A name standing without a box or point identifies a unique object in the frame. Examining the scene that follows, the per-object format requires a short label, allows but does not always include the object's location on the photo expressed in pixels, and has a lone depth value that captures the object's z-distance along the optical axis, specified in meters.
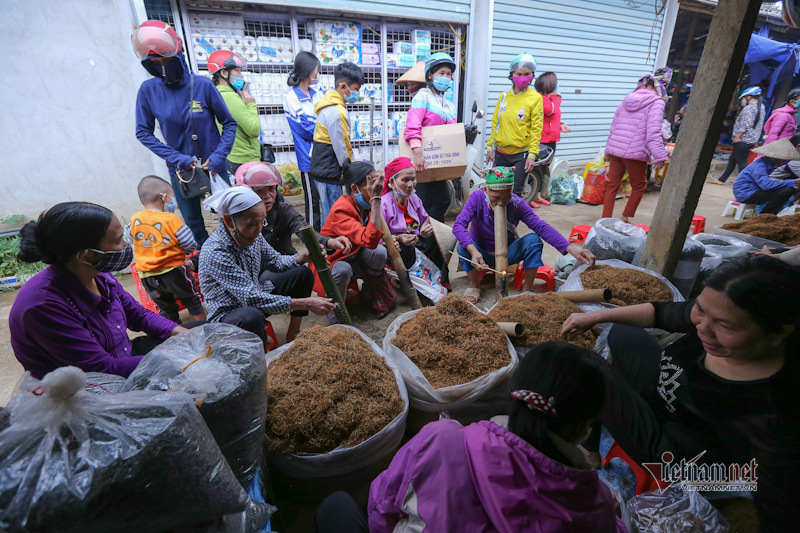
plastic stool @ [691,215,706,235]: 4.28
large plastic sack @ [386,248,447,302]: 3.67
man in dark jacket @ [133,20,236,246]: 3.30
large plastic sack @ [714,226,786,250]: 3.47
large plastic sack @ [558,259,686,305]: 2.66
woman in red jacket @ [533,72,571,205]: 6.49
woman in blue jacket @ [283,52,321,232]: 4.65
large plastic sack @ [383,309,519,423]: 1.95
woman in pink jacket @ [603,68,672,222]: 5.16
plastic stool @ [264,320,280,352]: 2.96
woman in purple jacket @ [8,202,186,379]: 1.56
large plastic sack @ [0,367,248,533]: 0.76
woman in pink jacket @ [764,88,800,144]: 6.55
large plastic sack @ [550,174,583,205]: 7.65
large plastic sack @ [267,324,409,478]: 1.62
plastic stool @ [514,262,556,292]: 3.80
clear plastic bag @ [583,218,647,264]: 3.26
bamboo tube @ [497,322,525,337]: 2.22
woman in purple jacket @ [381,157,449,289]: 3.62
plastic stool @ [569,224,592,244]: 4.18
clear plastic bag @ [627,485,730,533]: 1.46
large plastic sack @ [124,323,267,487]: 1.23
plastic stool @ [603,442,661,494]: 1.76
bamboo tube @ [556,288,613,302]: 2.47
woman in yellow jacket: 5.43
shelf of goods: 5.37
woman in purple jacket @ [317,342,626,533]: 0.92
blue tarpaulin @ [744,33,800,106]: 10.45
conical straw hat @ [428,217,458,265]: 4.29
